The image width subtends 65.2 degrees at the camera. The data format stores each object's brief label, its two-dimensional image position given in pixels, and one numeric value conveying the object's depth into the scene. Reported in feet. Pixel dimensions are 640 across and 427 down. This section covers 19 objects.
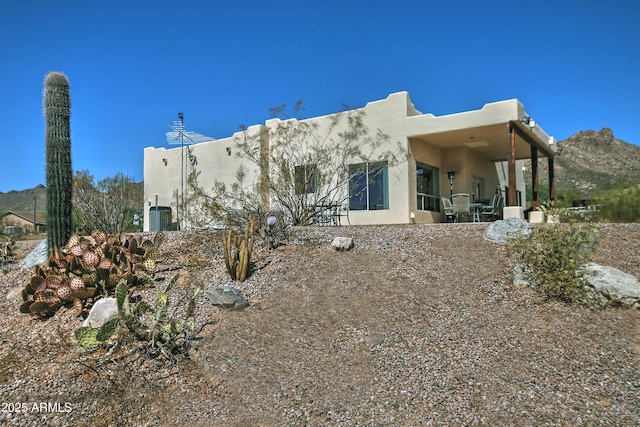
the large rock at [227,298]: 21.15
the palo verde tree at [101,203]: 45.24
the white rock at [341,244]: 28.78
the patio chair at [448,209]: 50.06
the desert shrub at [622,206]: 35.94
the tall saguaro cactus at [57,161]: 31.12
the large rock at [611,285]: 19.72
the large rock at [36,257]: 31.83
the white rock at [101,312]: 20.17
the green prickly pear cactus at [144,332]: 16.96
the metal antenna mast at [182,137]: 65.41
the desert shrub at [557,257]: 20.63
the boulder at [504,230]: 28.48
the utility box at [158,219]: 56.65
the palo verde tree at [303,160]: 44.42
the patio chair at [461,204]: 46.93
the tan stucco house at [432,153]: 44.55
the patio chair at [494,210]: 49.65
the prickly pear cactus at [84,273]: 22.54
